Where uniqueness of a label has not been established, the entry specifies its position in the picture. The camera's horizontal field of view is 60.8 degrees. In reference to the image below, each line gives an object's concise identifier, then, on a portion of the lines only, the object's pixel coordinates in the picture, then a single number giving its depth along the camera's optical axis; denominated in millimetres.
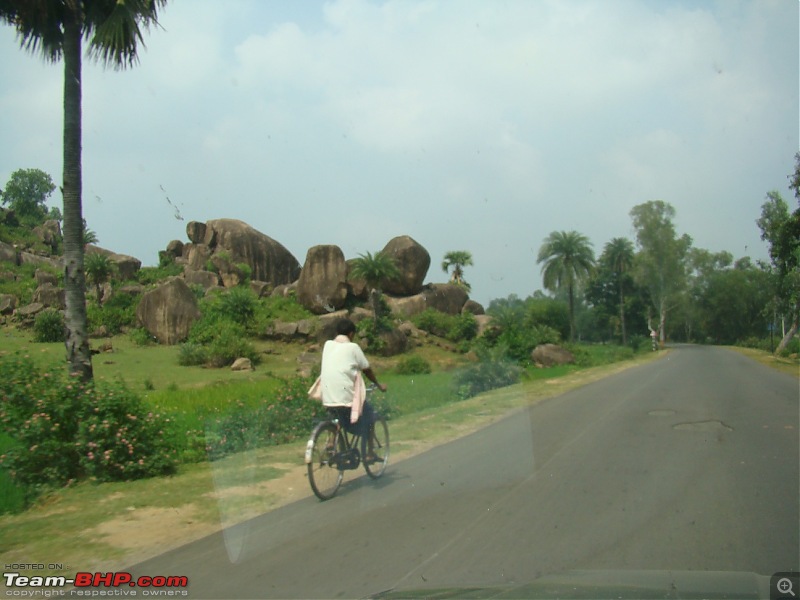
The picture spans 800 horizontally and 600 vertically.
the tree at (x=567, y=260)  58875
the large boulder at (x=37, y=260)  47197
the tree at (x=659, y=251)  74062
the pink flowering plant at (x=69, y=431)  8281
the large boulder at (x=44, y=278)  41375
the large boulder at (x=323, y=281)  43531
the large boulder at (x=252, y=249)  50094
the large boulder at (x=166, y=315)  36281
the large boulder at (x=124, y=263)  46519
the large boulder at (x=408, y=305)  48000
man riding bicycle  7777
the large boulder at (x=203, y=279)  46934
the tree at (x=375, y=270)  40438
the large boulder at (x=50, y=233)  53431
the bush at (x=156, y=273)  47588
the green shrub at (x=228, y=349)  31438
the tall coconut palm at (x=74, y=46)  10445
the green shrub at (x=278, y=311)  39062
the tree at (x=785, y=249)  29055
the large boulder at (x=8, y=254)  45625
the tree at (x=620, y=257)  75956
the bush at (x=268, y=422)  11055
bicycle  7330
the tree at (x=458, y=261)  59031
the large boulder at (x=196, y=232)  52250
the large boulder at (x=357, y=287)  43969
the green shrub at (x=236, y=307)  38000
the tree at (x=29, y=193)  63219
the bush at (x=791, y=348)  46644
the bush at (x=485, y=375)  21797
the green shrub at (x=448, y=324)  44250
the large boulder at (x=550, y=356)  39250
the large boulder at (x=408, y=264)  48875
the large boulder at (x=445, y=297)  49469
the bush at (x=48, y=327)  33156
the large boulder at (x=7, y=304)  37750
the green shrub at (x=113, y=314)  37438
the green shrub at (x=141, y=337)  35312
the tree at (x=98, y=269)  38281
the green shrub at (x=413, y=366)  33875
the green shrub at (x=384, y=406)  14564
